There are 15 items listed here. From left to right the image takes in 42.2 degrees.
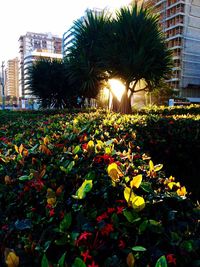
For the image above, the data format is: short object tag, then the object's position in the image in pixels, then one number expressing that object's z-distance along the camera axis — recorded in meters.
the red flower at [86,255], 1.04
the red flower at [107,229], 1.16
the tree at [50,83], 17.03
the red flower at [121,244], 1.11
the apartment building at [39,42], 111.71
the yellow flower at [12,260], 1.05
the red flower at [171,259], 1.03
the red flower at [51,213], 1.33
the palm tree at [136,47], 12.34
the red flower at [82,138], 2.65
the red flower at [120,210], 1.28
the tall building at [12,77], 121.31
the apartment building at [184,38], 53.22
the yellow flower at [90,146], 2.12
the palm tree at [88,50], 13.52
